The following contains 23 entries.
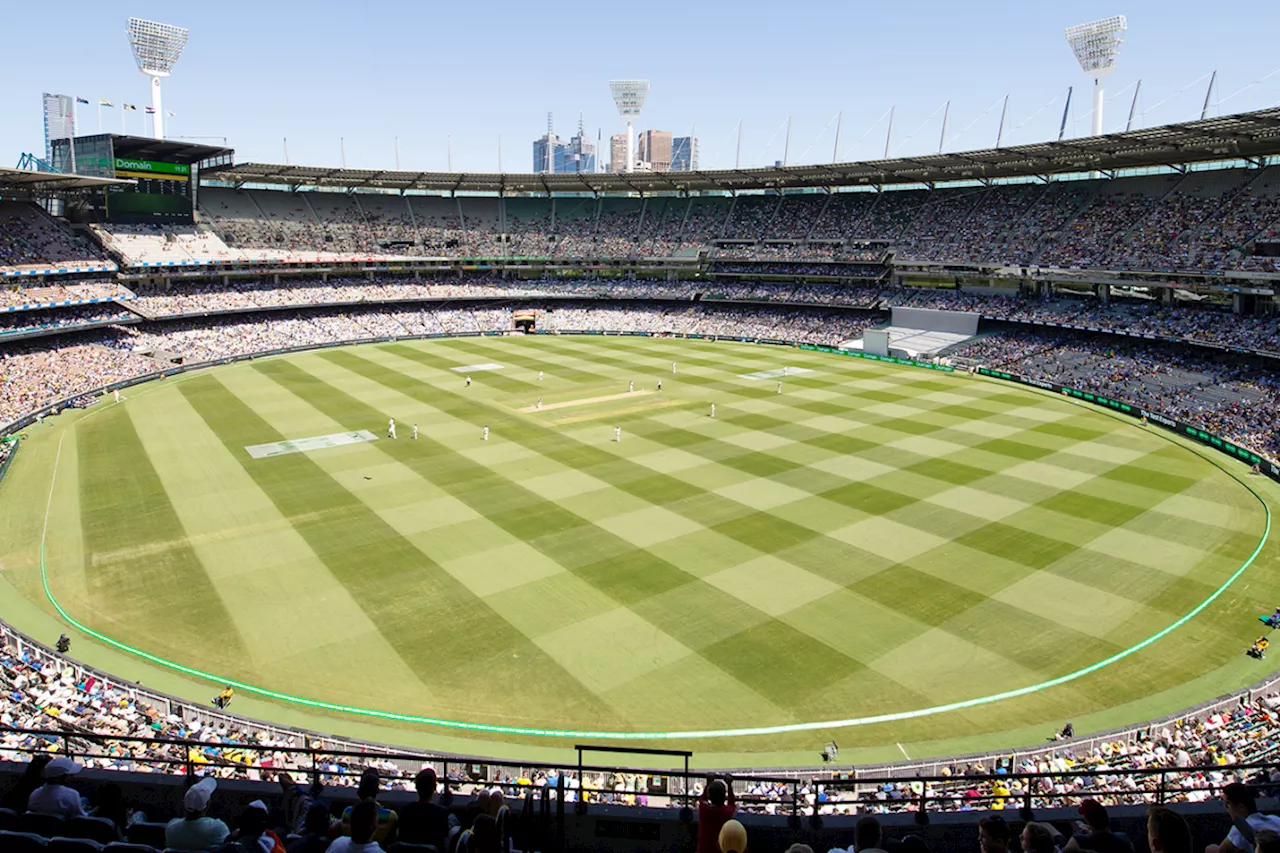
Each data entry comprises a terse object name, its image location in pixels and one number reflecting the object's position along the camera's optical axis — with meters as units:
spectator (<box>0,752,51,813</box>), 7.02
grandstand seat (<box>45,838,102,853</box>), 5.88
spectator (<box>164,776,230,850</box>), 6.16
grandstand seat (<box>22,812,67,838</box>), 6.55
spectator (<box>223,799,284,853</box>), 6.60
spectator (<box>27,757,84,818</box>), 6.68
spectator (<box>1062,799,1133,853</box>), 5.92
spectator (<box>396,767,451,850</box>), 6.32
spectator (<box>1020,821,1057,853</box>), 5.21
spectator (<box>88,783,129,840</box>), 6.80
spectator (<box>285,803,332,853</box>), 6.08
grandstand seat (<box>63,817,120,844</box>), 6.44
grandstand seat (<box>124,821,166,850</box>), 6.67
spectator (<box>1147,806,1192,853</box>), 4.95
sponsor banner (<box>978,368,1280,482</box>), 36.54
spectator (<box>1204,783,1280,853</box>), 5.75
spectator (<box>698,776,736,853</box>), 6.34
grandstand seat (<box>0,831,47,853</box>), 5.95
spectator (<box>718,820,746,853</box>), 5.36
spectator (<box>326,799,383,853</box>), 5.39
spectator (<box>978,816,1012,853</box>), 5.16
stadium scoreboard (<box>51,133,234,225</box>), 67.19
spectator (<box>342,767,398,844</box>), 6.32
